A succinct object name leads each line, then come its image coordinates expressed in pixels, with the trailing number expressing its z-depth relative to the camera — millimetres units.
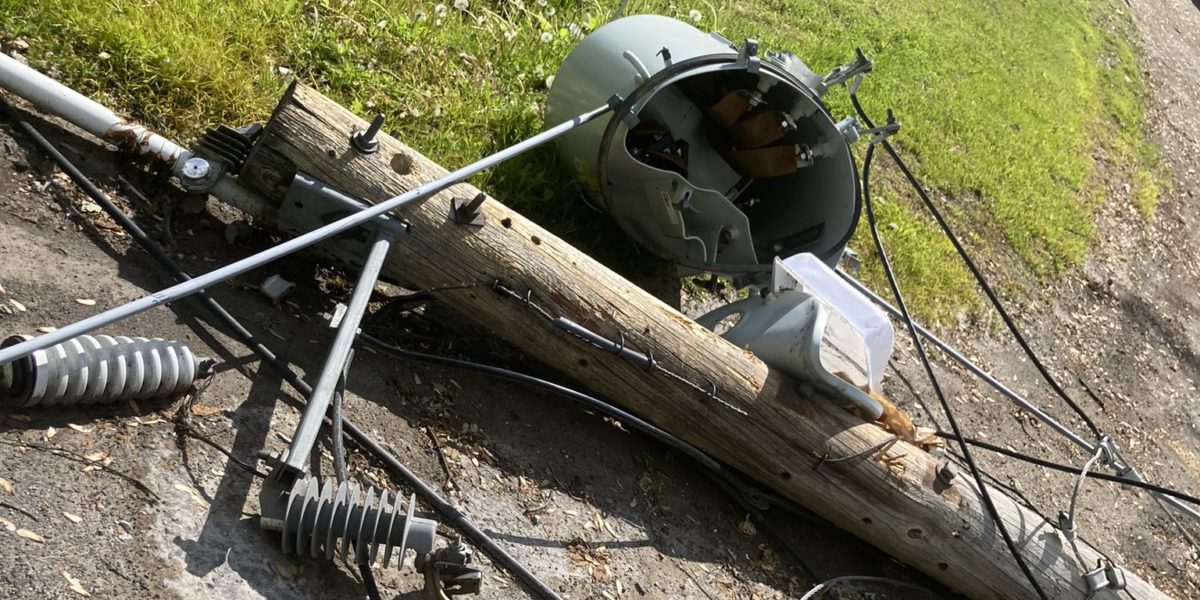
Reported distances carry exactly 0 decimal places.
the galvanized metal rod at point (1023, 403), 4422
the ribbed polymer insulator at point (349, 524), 2688
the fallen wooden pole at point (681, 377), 3652
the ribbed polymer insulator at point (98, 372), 2627
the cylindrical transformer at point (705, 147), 4344
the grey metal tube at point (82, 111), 3604
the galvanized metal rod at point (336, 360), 2752
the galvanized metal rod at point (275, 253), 2424
